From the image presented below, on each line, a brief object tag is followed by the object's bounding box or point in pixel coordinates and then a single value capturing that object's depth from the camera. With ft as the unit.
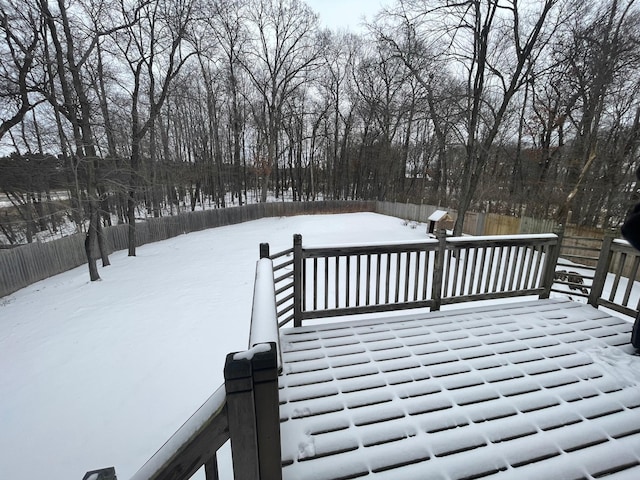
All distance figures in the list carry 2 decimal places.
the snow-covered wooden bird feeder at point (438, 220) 41.04
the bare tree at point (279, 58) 68.33
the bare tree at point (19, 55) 24.57
